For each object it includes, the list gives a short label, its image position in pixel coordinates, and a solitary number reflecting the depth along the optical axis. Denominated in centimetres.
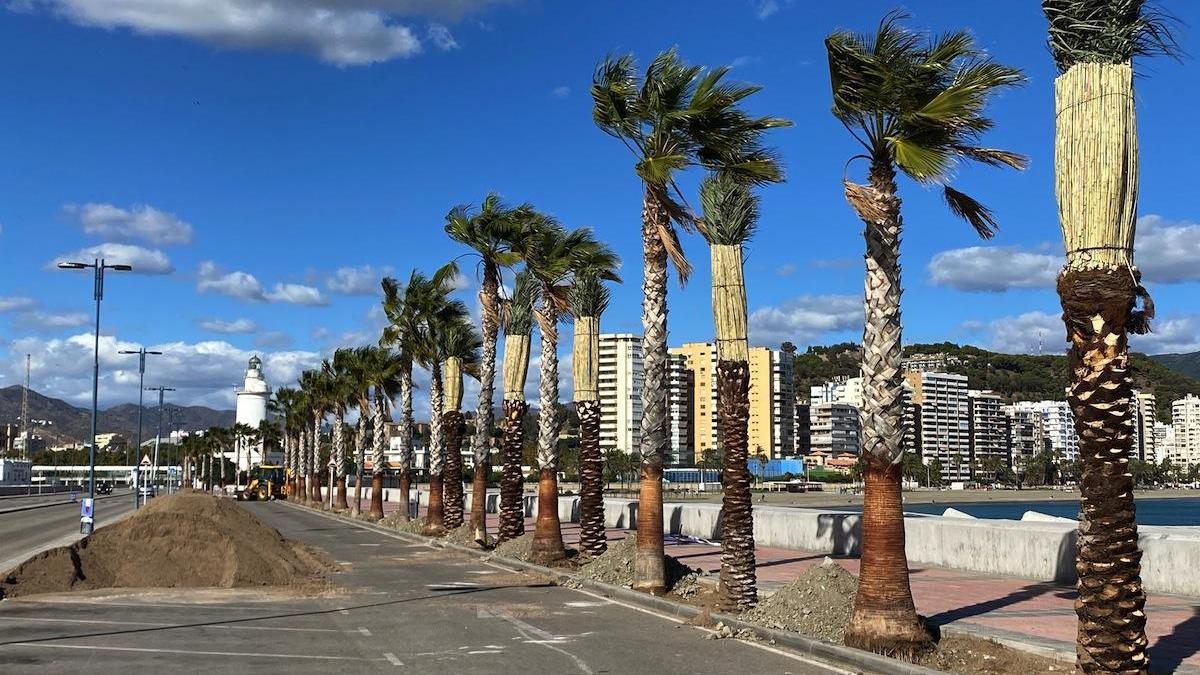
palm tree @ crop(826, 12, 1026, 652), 1236
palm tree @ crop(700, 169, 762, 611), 1695
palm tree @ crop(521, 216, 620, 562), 2514
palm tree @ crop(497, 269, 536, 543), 2939
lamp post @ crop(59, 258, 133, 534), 3078
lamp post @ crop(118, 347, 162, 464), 5728
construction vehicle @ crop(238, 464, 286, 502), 9391
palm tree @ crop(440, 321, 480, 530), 3706
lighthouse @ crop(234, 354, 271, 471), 18338
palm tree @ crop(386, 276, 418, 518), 4403
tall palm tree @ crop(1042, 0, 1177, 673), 936
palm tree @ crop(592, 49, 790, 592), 1795
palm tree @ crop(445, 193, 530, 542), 3025
